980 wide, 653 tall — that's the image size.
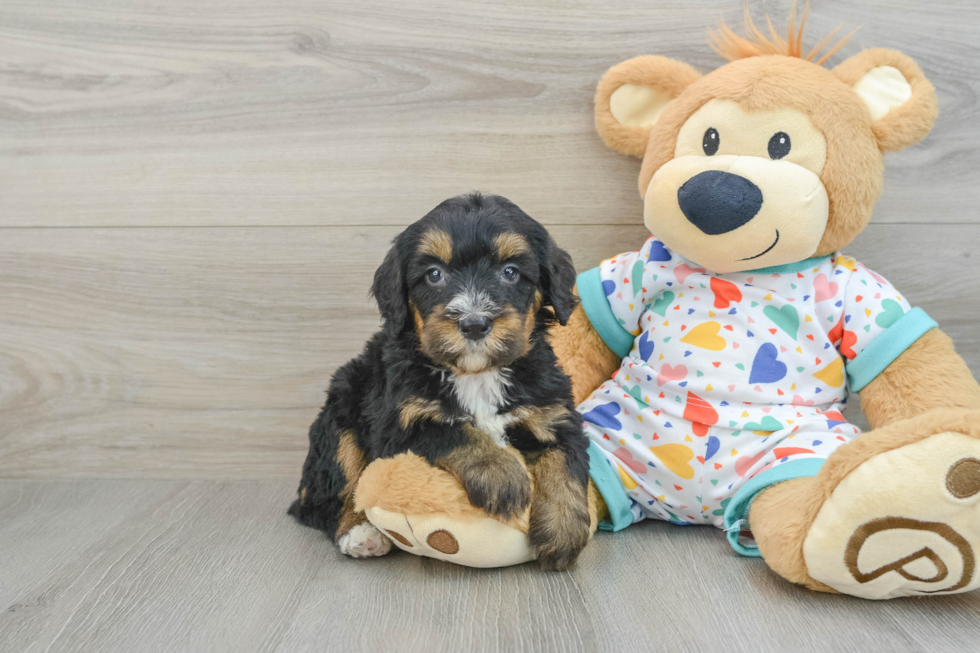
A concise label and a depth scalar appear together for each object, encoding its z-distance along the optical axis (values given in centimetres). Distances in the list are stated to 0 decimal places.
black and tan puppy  68
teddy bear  71
